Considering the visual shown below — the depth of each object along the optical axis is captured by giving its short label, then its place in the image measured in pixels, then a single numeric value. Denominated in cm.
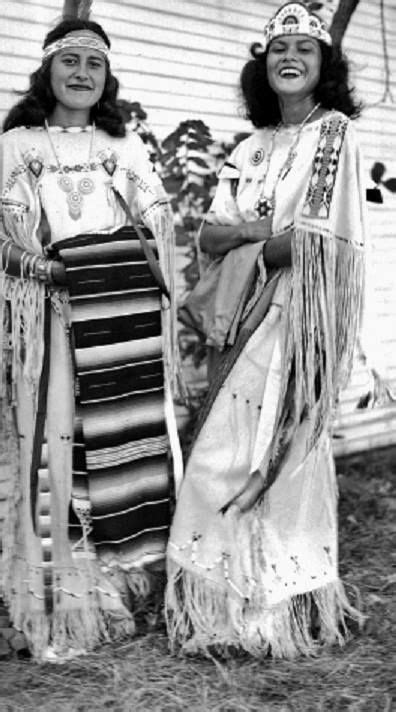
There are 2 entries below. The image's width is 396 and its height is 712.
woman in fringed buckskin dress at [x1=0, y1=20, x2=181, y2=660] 291
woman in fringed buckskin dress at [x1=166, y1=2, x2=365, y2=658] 286
